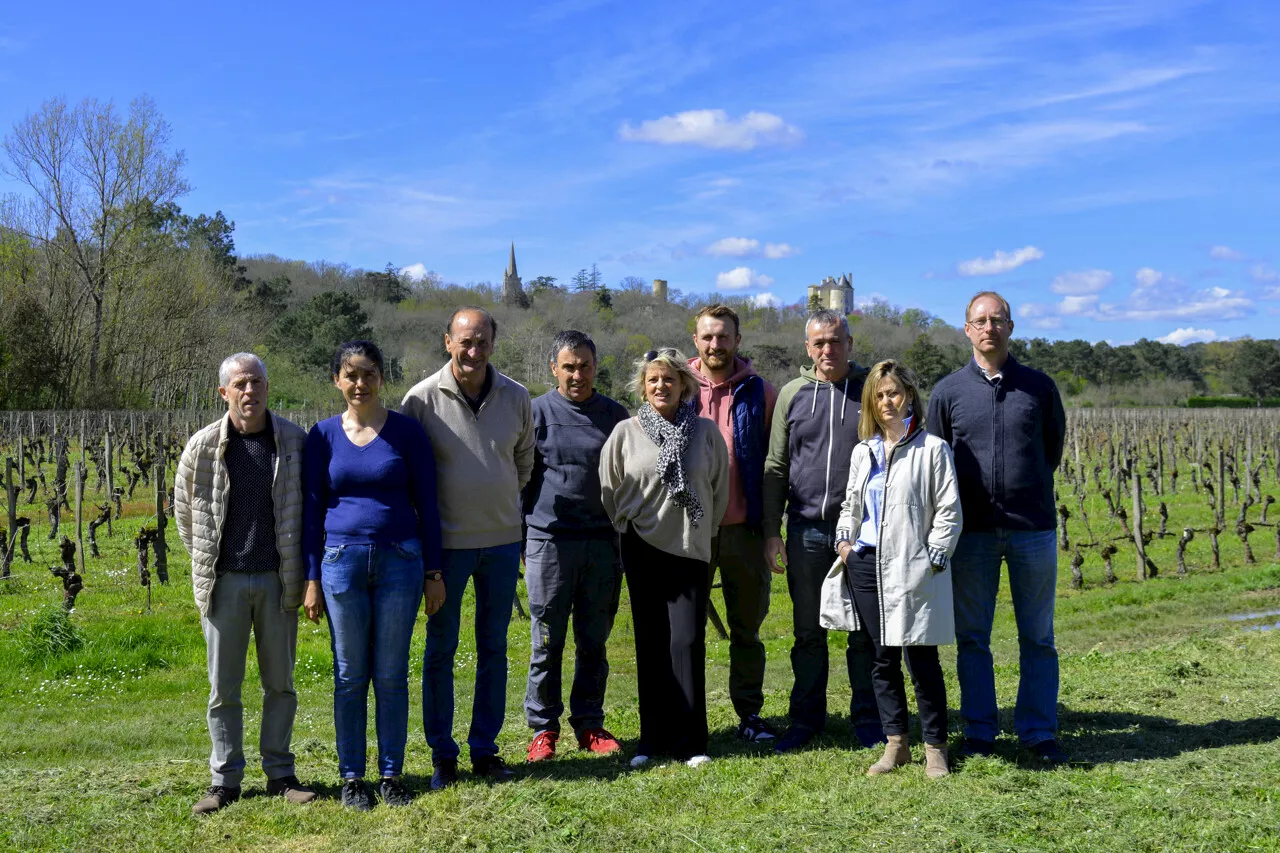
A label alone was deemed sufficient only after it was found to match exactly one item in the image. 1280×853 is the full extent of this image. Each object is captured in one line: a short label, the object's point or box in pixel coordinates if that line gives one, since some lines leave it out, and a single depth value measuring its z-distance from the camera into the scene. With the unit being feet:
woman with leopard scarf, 14.80
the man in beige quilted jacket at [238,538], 13.55
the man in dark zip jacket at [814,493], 15.48
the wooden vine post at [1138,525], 42.78
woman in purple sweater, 13.39
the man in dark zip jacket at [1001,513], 14.85
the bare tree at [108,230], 106.93
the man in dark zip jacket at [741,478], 16.08
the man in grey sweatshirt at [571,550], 15.78
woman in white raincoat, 13.84
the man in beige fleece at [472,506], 14.42
